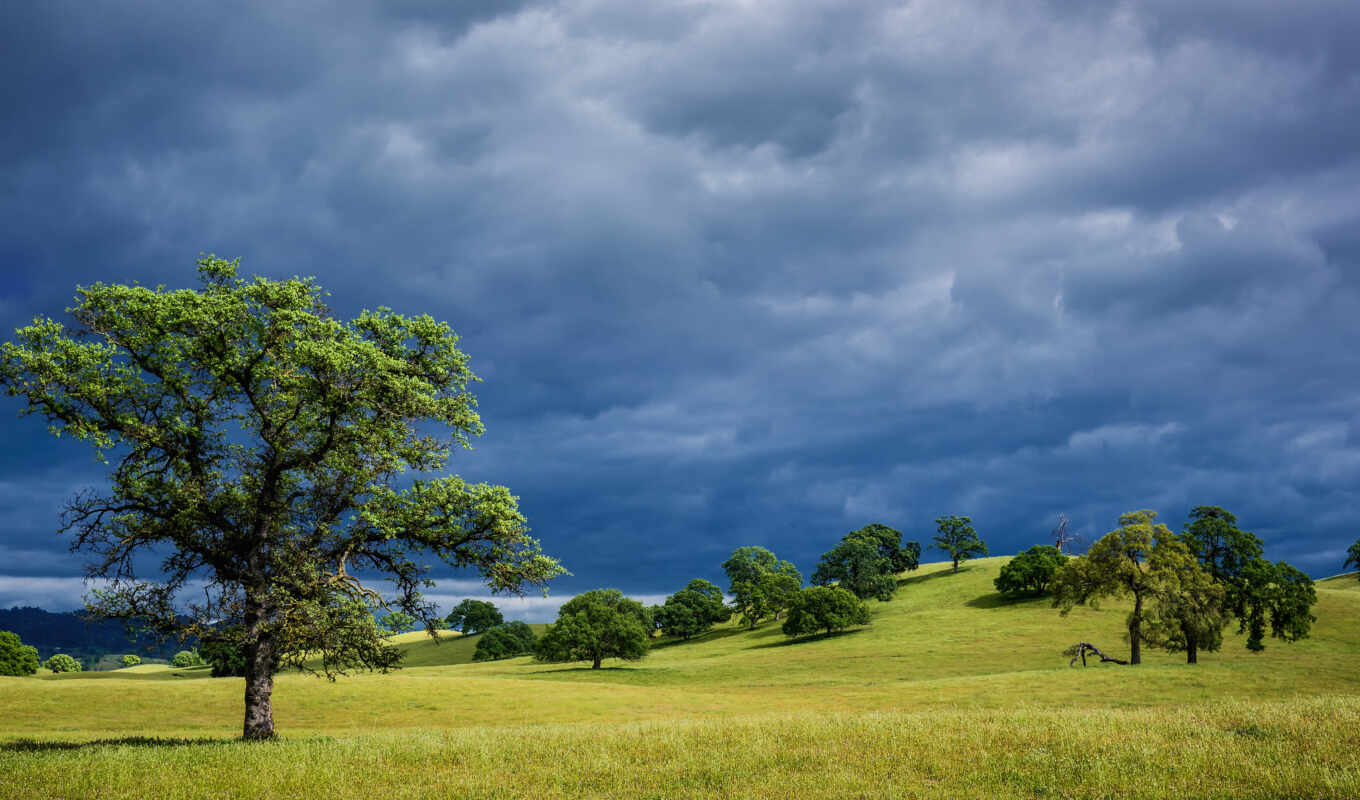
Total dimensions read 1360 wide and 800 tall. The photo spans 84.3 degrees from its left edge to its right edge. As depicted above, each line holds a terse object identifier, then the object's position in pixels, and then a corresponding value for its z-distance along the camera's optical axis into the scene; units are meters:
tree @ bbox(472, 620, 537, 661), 142.75
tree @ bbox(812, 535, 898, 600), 136.38
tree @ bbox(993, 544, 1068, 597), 121.81
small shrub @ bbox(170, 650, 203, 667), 178.25
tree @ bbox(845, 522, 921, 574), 161.25
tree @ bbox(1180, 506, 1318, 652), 76.94
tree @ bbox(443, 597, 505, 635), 177.00
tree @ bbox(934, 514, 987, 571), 161.00
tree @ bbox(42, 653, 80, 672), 163.88
